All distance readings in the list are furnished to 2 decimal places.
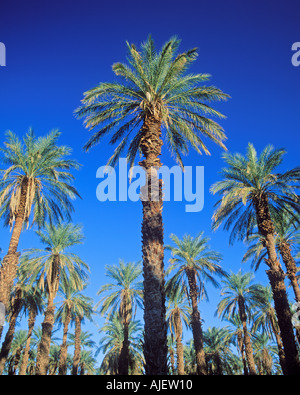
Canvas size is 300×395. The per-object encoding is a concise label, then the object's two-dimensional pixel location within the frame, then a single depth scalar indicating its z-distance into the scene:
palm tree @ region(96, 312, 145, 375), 33.38
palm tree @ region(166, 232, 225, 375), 25.48
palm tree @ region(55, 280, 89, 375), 29.67
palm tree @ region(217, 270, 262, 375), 29.83
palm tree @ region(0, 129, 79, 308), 14.59
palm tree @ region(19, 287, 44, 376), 26.59
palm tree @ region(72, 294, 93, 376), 30.73
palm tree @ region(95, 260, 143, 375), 28.09
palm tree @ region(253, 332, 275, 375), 41.12
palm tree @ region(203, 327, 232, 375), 38.22
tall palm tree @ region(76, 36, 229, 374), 10.23
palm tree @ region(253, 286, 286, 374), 30.86
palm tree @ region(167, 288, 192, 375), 26.52
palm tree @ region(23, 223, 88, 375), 21.75
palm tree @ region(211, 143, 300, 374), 14.46
